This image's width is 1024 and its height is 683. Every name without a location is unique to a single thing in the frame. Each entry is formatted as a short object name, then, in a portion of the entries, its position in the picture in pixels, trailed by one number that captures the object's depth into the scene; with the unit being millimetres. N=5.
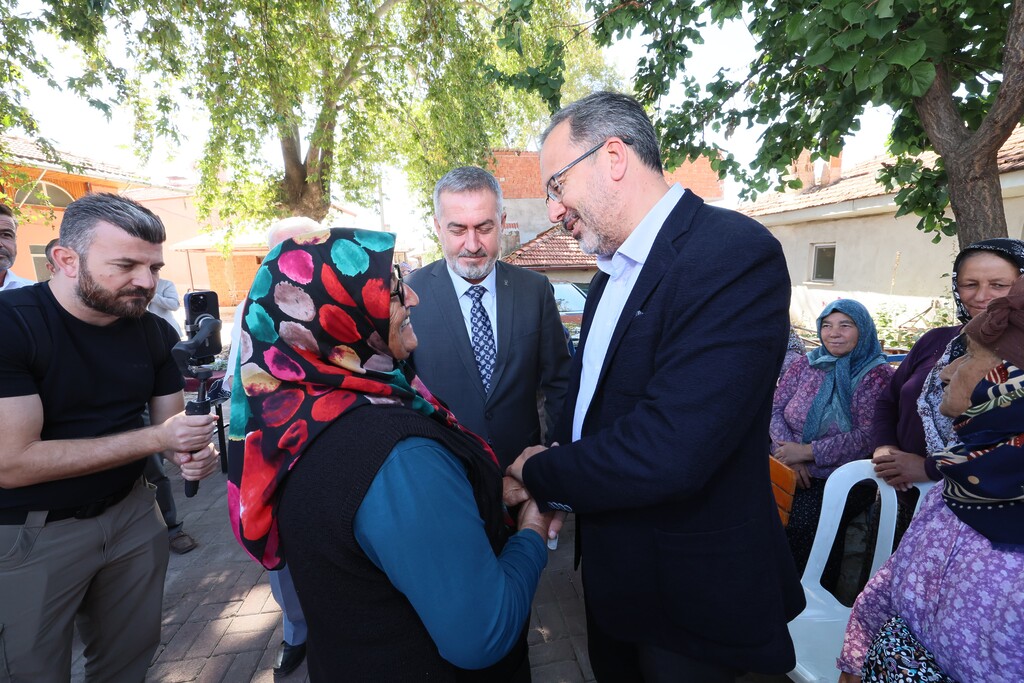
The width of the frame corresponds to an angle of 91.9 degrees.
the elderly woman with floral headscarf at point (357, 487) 990
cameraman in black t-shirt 1665
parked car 7595
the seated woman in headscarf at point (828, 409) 3080
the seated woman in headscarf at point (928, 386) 2164
